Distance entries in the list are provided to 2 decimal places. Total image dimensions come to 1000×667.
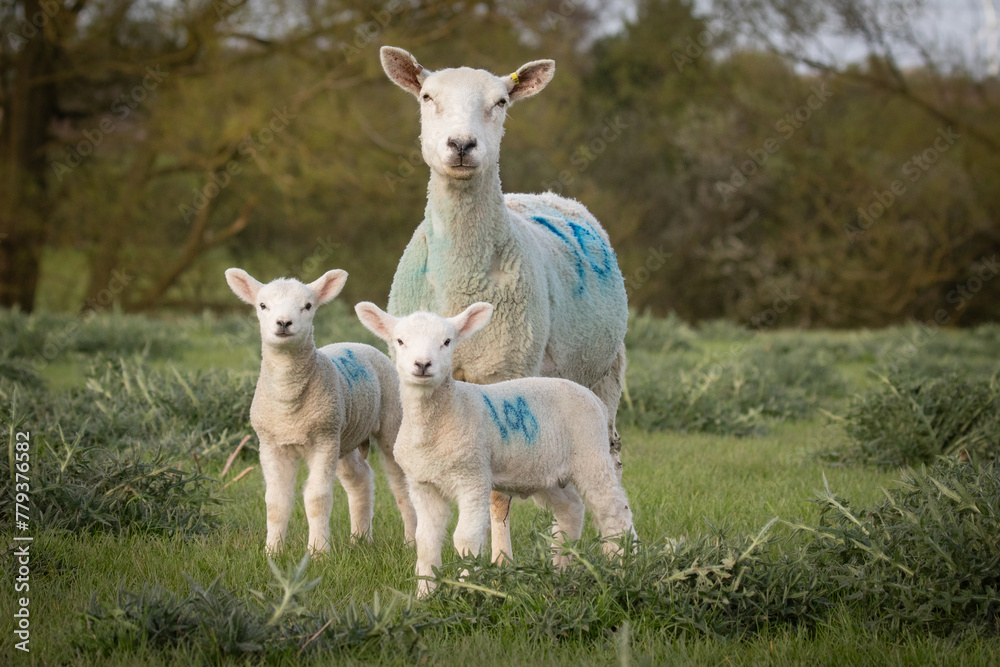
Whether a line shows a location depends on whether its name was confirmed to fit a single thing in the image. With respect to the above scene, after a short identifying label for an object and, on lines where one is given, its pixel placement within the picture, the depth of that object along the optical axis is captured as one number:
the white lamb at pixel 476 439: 7.01
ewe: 8.45
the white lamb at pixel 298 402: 7.97
